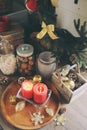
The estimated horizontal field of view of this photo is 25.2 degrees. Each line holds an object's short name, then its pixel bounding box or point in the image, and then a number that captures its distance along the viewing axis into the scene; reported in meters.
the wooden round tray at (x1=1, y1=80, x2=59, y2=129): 0.82
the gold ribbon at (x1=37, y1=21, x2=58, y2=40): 0.87
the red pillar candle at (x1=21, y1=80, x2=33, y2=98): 0.86
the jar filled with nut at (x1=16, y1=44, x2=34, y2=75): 0.97
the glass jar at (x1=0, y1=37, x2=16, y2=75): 0.99
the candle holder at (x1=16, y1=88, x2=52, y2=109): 0.87
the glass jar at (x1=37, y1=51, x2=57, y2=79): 0.96
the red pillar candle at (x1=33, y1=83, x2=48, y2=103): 0.85
